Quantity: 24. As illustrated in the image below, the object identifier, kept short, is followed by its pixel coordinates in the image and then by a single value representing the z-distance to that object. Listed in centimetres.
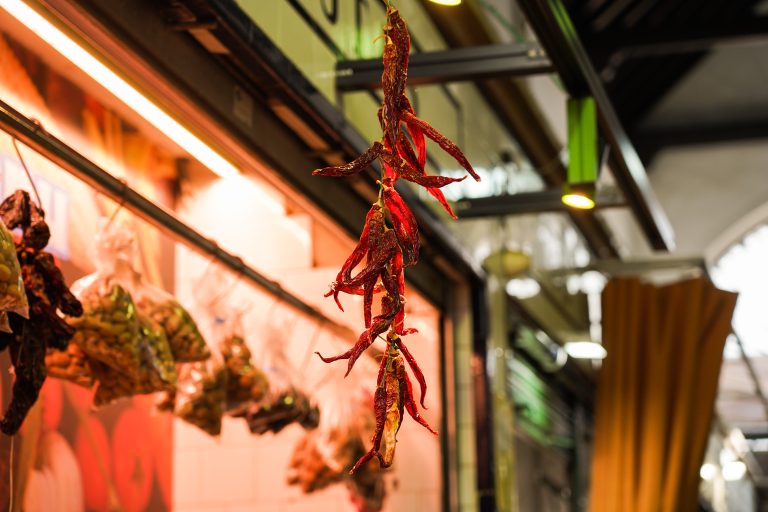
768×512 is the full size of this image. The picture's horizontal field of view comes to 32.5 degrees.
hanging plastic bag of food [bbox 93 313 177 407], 275
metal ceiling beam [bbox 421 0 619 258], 533
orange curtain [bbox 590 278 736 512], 570
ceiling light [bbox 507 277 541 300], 611
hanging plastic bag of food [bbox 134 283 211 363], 299
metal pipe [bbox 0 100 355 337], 255
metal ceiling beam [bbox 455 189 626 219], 500
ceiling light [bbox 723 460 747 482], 1126
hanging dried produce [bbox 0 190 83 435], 232
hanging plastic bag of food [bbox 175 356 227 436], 327
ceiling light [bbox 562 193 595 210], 396
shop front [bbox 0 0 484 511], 288
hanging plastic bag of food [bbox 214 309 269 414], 347
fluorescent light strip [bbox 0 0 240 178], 279
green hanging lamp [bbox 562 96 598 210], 384
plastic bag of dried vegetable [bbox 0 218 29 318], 210
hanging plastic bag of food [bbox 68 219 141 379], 267
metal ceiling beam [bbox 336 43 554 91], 376
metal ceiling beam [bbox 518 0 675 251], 342
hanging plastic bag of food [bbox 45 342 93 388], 272
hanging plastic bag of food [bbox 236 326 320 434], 368
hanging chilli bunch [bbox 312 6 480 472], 147
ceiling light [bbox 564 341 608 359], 718
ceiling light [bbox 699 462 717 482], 1085
